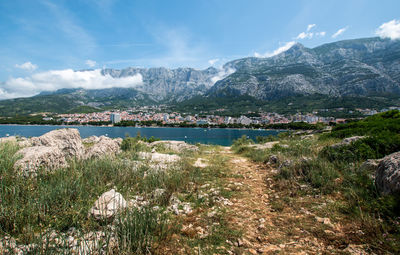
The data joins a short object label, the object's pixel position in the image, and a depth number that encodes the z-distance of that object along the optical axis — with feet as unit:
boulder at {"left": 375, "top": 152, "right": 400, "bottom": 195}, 11.60
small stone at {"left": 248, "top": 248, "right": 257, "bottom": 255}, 9.20
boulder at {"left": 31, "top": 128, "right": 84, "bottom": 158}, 25.62
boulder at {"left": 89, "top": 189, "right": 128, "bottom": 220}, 10.73
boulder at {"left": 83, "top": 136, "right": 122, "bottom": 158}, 26.38
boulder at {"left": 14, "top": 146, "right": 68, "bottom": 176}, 15.92
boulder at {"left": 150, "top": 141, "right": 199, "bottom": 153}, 52.20
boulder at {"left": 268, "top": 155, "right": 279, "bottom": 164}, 29.03
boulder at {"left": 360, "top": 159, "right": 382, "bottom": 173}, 16.84
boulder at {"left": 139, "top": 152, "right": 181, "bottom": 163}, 29.01
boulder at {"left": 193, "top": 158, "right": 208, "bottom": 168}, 29.73
